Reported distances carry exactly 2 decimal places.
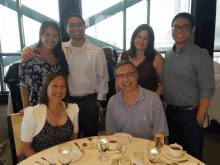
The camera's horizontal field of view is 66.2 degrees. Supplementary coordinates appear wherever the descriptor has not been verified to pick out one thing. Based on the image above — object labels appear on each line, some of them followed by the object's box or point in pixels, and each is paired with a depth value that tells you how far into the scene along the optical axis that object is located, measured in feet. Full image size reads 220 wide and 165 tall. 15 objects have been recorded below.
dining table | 3.57
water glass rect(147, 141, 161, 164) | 3.34
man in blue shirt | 5.17
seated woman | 4.61
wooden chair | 4.73
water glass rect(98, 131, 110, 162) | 3.59
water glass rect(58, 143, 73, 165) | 3.25
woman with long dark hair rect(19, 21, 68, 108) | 5.85
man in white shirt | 6.64
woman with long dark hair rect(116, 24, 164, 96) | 6.55
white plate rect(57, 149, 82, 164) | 3.62
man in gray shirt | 5.63
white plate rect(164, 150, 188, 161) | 3.62
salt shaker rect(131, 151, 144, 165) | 3.28
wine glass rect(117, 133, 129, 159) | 3.59
